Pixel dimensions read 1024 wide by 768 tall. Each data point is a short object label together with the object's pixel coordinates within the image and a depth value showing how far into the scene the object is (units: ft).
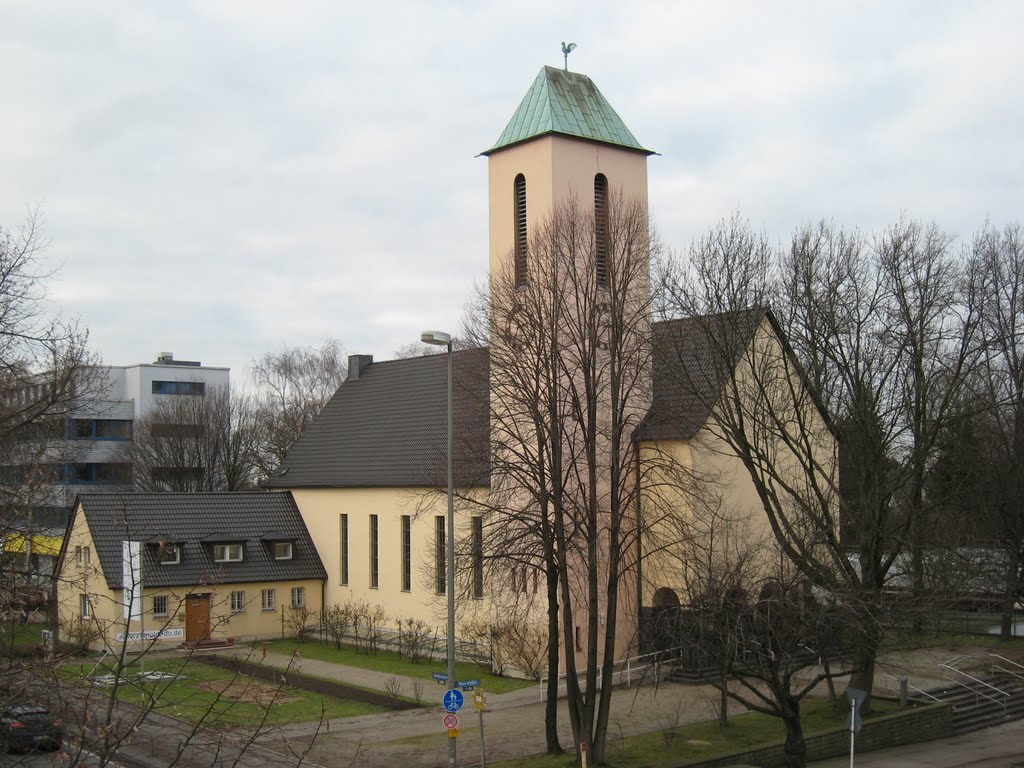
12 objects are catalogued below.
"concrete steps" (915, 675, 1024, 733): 88.74
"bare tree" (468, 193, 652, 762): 69.46
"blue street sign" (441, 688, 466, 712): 59.41
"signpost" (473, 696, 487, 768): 63.10
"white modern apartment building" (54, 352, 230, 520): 228.43
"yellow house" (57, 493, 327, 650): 119.14
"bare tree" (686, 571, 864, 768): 63.05
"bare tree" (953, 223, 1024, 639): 103.45
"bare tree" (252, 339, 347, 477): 234.58
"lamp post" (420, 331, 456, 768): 62.64
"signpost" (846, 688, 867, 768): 61.21
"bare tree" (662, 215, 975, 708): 80.18
